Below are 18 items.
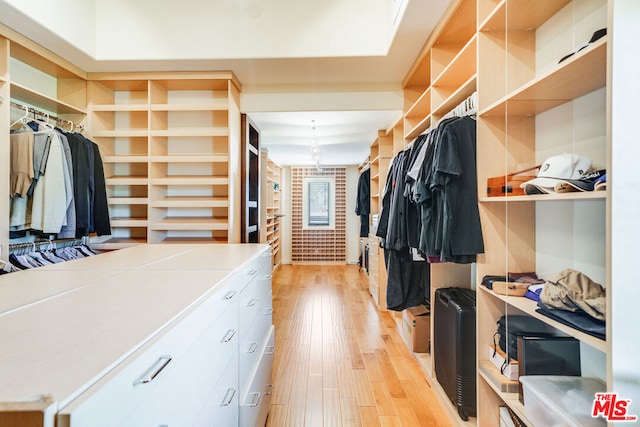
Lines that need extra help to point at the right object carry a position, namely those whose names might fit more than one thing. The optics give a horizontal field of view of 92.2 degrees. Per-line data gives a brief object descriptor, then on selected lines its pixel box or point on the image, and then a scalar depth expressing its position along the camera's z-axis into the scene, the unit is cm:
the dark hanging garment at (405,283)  249
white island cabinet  43
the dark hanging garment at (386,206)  262
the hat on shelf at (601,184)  85
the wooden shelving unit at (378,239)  365
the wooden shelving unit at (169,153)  269
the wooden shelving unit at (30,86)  193
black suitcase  169
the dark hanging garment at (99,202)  253
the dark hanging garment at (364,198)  514
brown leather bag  135
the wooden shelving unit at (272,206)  478
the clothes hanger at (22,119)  210
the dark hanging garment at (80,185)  231
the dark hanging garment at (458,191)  151
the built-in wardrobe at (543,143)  79
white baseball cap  102
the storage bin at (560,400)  98
